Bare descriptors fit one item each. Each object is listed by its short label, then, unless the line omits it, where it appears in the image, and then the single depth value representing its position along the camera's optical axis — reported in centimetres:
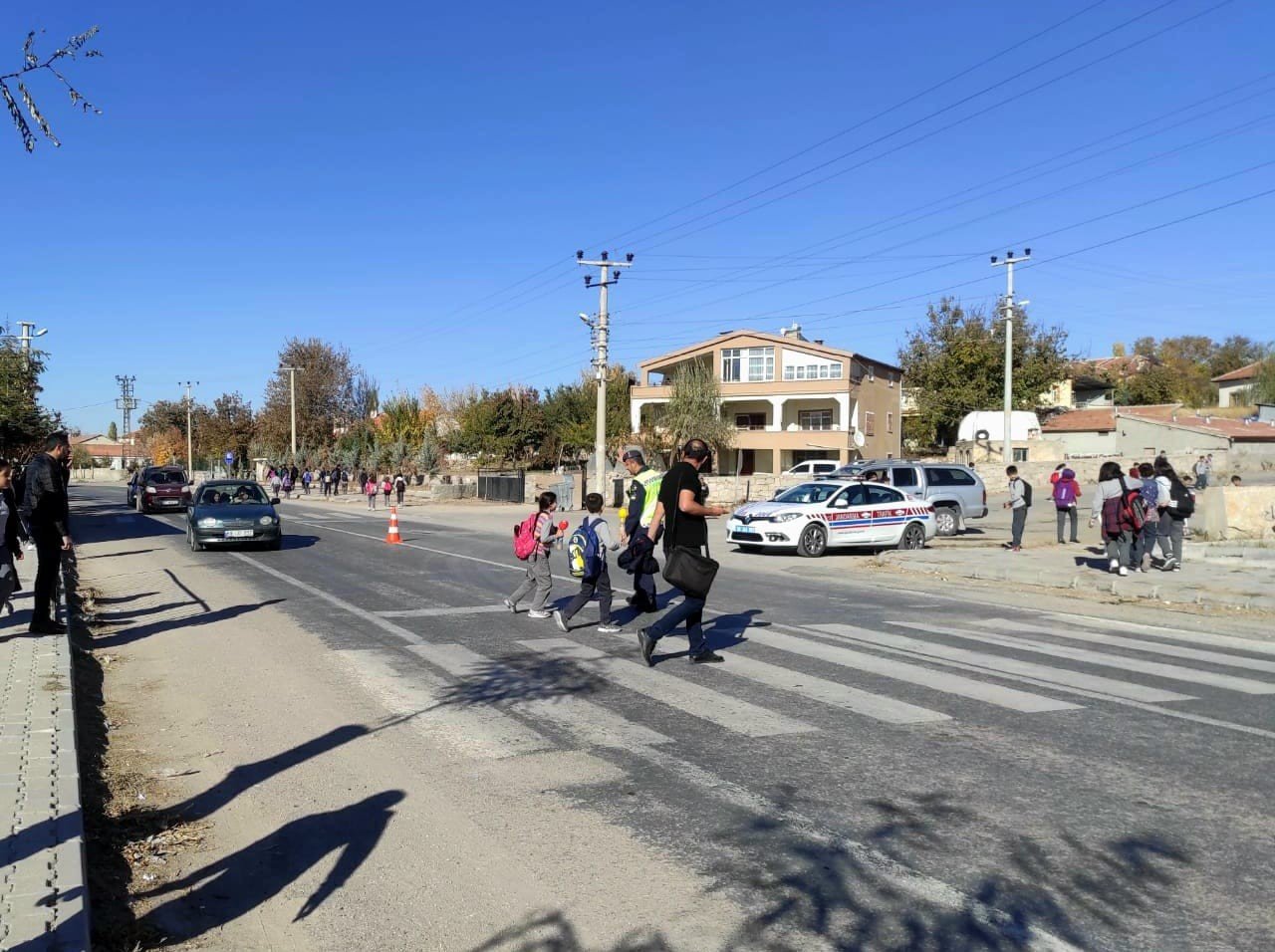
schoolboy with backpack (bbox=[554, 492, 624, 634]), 1055
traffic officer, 1062
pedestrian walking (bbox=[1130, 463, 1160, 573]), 1515
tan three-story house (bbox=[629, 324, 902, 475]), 5772
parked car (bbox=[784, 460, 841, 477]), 4211
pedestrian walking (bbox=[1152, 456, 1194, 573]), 1520
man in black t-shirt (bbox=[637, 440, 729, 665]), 858
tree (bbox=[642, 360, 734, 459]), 5284
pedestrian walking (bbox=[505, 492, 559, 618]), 1106
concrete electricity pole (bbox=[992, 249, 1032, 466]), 4662
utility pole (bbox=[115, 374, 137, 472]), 10550
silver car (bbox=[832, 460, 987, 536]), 2461
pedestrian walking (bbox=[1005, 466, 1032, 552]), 1992
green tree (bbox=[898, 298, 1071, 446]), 6969
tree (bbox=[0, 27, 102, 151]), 459
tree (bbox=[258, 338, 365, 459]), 8300
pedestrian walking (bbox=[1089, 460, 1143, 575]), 1493
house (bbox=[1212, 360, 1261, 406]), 8738
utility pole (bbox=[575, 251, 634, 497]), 3569
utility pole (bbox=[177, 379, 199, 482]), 8618
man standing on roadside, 934
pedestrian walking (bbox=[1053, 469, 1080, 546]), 2055
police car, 1991
